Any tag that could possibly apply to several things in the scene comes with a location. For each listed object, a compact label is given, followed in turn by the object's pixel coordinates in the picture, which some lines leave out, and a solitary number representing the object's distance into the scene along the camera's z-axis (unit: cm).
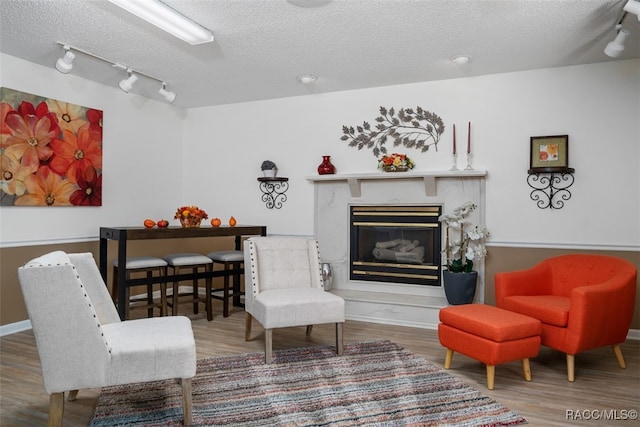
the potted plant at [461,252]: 403
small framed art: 394
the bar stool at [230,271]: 443
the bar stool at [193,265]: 414
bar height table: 372
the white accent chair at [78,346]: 189
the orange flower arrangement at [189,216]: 432
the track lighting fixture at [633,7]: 253
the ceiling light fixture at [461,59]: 371
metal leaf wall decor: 448
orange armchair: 278
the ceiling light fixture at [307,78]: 428
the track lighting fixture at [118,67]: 355
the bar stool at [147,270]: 383
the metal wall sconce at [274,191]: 516
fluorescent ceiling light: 266
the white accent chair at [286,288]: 311
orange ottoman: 265
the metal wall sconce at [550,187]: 397
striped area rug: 225
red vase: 480
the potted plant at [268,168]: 504
